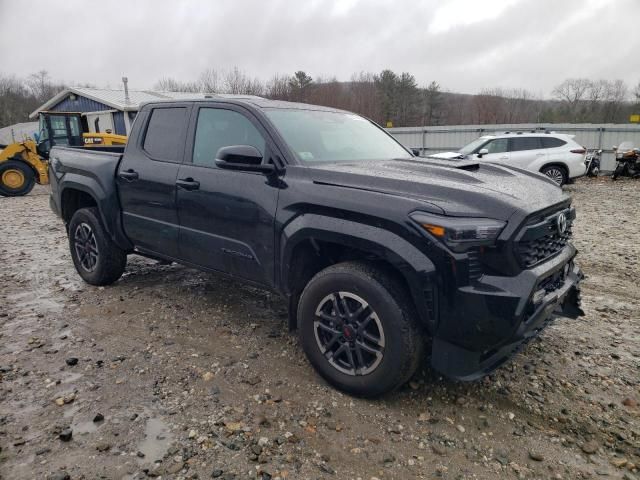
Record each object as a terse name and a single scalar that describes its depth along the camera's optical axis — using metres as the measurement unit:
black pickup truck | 2.43
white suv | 12.56
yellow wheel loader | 13.45
